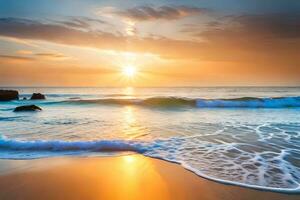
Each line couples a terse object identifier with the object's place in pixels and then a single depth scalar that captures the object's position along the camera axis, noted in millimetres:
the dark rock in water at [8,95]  22698
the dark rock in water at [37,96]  25473
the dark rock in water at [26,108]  13303
